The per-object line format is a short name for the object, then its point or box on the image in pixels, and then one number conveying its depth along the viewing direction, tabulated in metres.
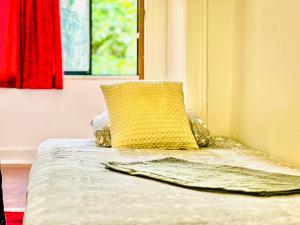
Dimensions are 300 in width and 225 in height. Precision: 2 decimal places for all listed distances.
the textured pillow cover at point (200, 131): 2.73
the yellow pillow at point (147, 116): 2.61
